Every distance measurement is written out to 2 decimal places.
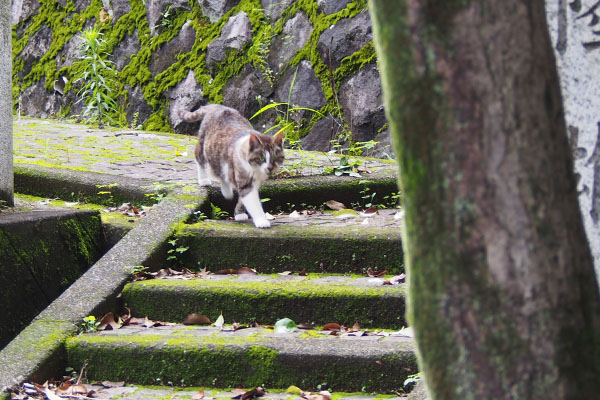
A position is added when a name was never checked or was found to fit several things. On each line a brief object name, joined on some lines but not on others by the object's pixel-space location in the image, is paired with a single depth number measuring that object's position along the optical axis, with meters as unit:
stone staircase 6.84
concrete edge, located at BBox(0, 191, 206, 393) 7.15
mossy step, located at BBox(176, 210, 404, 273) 8.80
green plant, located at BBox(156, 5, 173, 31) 17.34
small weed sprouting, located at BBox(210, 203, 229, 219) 10.74
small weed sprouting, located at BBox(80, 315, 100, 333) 7.84
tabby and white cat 9.93
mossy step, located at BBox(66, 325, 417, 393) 6.70
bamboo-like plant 17.42
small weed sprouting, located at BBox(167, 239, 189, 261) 9.34
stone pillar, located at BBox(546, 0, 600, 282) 5.05
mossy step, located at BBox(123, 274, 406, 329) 7.68
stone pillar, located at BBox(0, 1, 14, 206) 9.20
